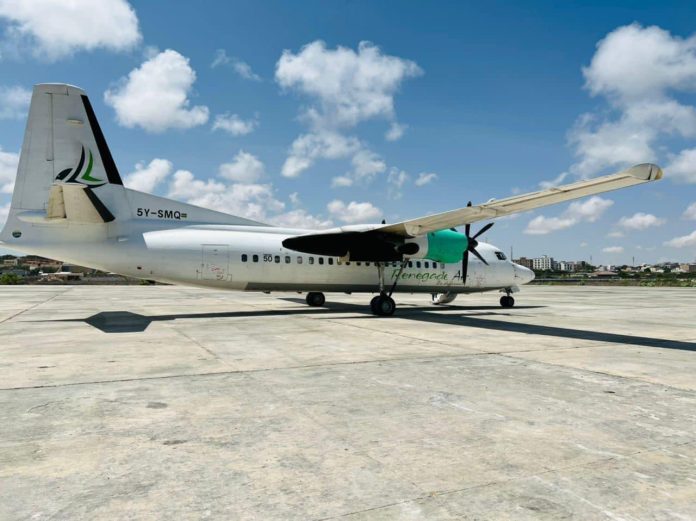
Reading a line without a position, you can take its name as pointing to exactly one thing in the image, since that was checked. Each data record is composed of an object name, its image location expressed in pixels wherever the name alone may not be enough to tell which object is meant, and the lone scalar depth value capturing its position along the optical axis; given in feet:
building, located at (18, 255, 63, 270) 538.88
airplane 46.62
